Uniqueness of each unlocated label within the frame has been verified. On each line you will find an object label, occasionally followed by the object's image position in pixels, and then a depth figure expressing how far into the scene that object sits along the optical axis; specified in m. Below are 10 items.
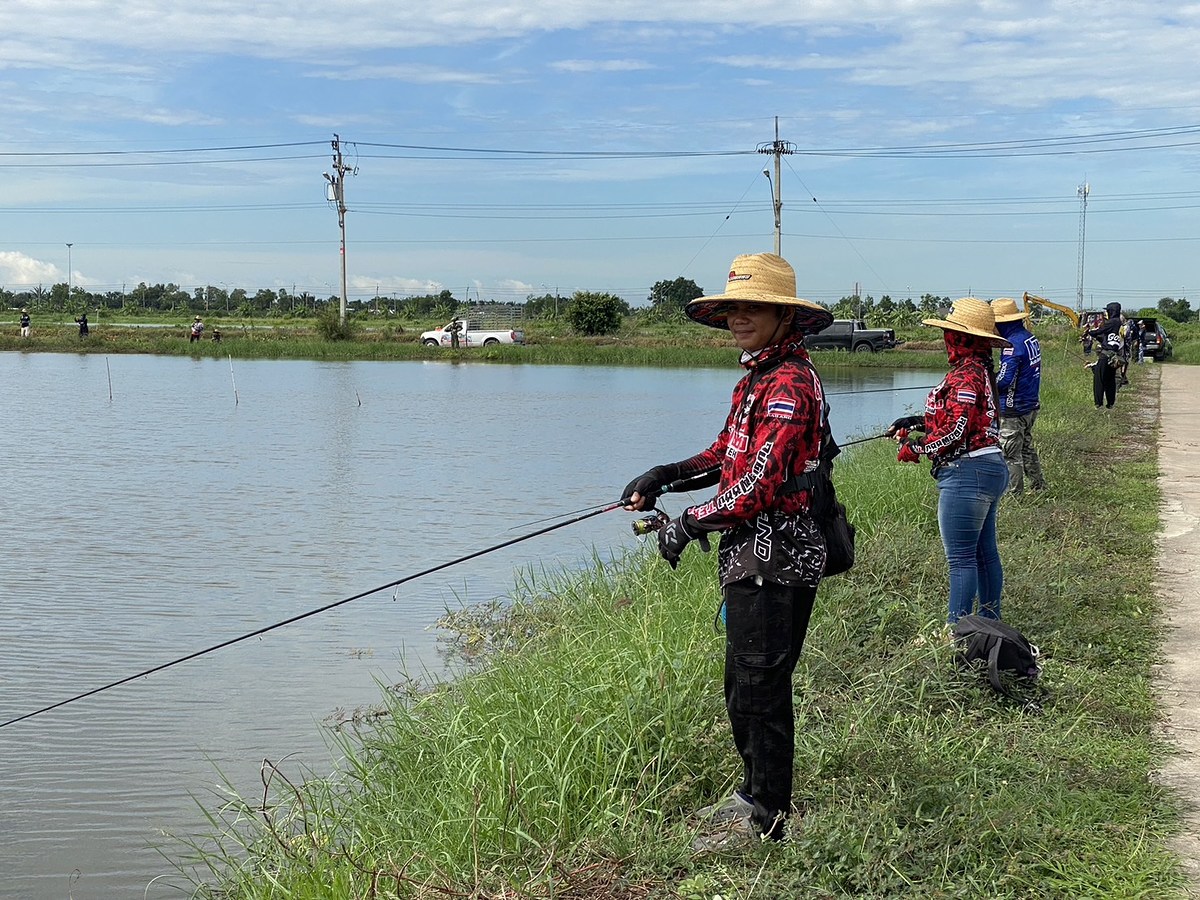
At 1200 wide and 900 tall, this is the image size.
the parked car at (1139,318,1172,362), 39.06
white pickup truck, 49.94
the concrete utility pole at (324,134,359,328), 57.62
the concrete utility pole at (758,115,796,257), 45.59
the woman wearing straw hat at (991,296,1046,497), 8.75
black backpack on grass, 4.95
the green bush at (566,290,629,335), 53.28
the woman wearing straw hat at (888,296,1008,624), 5.54
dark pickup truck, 47.50
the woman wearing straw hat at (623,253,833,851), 3.46
